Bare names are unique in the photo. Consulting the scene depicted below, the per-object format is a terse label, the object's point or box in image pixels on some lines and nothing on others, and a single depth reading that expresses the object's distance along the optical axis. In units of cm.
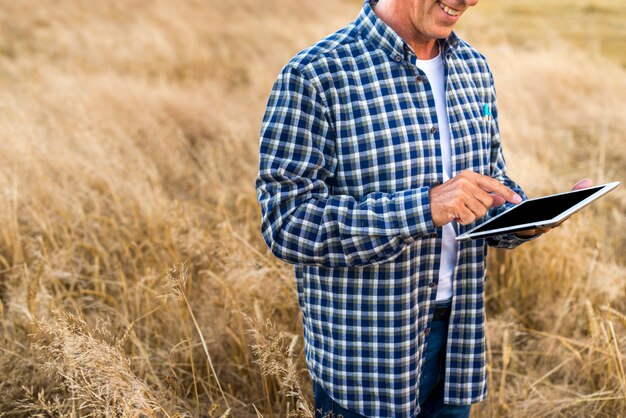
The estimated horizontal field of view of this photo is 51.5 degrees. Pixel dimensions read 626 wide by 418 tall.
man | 143
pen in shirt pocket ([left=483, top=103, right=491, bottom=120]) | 179
